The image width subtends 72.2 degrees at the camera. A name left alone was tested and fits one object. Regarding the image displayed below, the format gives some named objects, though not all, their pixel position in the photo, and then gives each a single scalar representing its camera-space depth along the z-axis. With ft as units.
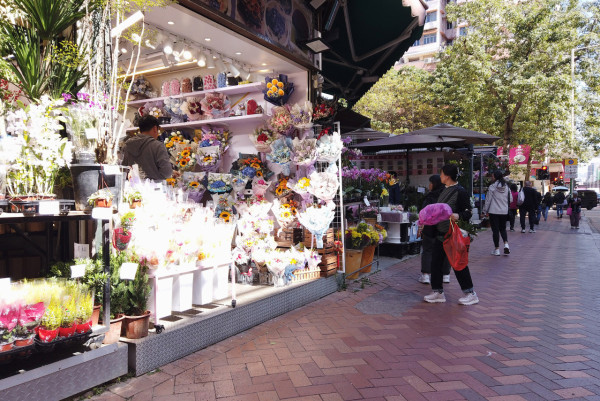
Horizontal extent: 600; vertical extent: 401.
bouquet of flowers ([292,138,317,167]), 17.79
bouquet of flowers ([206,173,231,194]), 18.75
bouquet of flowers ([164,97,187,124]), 21.04
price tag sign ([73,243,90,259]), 10.52
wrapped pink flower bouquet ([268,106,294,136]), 18.34
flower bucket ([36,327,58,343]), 8.36
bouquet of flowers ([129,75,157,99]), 22.12
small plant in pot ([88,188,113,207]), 8.77
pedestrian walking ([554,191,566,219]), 64.23
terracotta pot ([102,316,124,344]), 9.75
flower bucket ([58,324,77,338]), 8.66
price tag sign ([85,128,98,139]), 8.89
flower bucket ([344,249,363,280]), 20.16
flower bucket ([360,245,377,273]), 21.63
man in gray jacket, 14.20
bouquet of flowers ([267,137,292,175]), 18.17
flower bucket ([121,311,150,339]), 10.22
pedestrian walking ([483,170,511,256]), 27.43
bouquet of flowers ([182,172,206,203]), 19.17
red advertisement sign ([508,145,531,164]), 64.85
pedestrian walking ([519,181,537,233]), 42.20
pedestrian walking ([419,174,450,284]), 19.19
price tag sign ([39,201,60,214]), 7.97
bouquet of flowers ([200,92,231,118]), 20.16
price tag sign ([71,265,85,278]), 8.77
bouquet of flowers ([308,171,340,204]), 17.39
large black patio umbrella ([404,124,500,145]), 33.71
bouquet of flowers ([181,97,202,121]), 20.51
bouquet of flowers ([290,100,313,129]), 18.12
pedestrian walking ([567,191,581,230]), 47.70
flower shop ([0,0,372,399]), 8.55
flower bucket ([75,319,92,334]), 8.85
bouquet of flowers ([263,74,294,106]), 18.56
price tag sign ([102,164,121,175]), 9.15
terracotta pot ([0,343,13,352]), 7.72
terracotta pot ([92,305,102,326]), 9.57
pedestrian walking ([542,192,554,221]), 59.11
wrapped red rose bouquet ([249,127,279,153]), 18.61
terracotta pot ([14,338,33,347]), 7.99
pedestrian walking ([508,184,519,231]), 40.52
